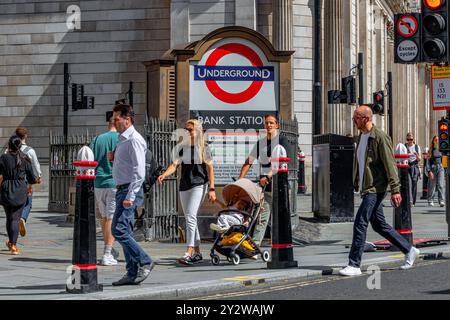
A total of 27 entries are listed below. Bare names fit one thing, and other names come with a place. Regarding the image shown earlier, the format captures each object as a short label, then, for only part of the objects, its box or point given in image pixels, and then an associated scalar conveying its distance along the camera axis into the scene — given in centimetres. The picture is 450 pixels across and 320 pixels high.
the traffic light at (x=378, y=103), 2795
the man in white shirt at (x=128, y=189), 1049
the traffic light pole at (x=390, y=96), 4211
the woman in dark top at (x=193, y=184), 1262
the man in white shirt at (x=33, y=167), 1530
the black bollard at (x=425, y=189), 2929
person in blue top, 1273
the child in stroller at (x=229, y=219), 1265
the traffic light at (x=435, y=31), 1497
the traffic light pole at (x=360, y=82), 3012
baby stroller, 1254
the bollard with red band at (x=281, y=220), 1188
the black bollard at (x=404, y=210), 1365
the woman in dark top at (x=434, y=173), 2477
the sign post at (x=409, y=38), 1511
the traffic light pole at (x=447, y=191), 1523
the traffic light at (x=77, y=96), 3272
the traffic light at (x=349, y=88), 2652
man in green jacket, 1126
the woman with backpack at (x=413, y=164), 2538
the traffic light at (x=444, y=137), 1567
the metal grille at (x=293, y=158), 1676
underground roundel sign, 1580
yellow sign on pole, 1523
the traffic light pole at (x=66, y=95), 3309
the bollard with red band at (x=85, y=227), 994
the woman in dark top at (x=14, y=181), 1466
